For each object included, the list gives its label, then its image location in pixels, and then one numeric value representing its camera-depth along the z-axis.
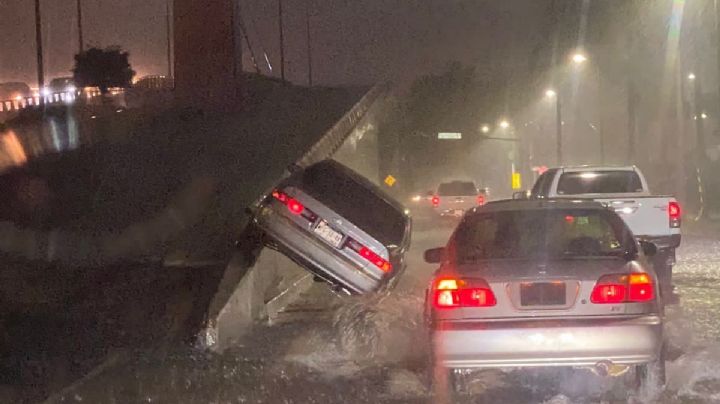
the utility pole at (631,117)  45.52
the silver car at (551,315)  8.06
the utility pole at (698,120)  45.97
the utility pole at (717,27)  37.84
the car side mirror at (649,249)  9.87
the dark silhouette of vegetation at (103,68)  65.19
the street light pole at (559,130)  49.81
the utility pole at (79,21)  51.10
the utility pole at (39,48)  36.12
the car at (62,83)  61.86
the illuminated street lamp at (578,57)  45.09
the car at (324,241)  11.40
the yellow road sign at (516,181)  51.07
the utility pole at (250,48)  33.06
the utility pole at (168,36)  50.21
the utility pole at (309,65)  50.97
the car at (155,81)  50.62
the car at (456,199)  39.28
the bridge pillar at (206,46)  26.81
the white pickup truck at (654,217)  16.91
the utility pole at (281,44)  44.06
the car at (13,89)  58.51
